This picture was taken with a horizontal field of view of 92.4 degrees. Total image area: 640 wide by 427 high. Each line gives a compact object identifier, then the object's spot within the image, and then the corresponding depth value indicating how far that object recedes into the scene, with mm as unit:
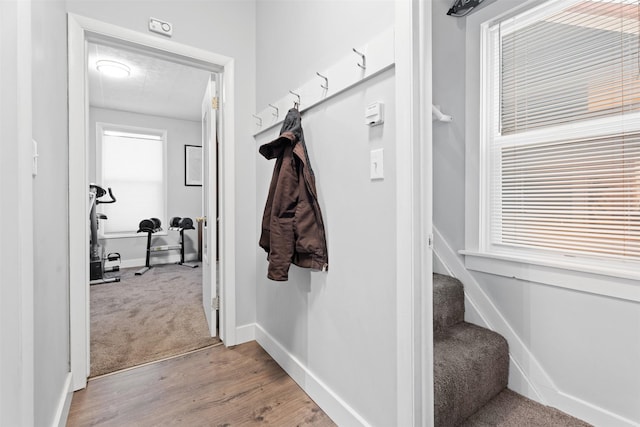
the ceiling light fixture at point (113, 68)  3486
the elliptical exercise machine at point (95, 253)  4066
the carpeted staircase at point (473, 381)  1418
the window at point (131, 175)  5133
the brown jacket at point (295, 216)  1589
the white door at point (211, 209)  2453
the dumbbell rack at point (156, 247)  5055
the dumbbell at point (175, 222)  5359
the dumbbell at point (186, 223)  5366
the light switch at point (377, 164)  1282
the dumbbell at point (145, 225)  5051
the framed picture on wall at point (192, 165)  5758
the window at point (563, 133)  1459
